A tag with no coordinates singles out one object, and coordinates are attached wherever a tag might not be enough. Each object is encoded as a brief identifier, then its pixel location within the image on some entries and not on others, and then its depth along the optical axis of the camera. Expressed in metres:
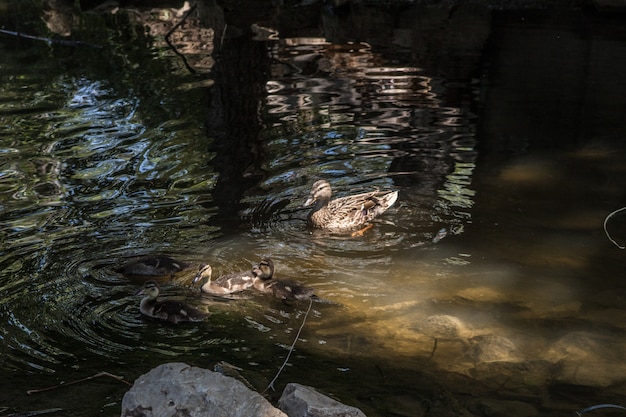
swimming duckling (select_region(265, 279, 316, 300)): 6.41
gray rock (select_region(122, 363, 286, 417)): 4.15
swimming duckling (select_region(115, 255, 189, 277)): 6.72
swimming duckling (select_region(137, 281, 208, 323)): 6.09
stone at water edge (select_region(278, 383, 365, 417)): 4.20
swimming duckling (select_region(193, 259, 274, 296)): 6.51
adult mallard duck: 7.86
